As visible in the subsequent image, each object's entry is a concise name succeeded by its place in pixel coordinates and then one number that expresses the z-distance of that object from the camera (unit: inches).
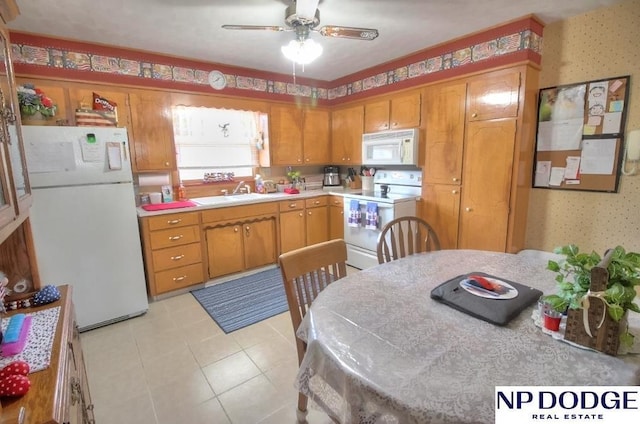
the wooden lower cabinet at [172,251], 112.6
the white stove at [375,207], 128.5
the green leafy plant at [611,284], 33.2
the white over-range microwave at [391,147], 129.5
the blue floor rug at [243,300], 102.4
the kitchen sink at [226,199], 128.7
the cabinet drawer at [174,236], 113.3
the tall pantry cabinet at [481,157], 101.8
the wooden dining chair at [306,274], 53.1
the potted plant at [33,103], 87.0
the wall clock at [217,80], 135.6
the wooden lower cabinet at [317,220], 154.6
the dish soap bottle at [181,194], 135.3
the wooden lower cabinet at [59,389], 28.3
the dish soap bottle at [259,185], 157.1
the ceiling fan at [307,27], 78.1
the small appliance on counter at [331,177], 178.7
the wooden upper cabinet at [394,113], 130.9
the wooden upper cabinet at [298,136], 156.2
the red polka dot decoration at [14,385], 30.0
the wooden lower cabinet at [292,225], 146.4
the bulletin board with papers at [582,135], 89.7
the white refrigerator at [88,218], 84.2
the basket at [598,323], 33.8
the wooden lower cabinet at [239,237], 127.8
